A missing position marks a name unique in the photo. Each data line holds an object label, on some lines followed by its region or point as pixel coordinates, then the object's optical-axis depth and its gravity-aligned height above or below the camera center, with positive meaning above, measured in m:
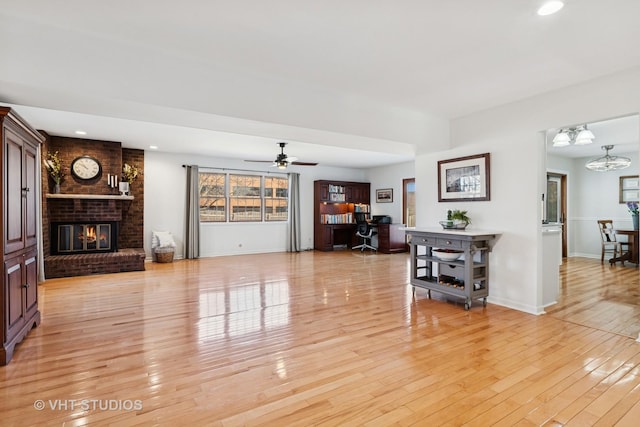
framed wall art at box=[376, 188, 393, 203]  9.81 +0.51
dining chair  6.78 -0.59
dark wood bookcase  9.59 +0.10
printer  9.21 -0.20
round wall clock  6.29 +0.92
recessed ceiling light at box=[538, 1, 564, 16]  2.06 +1.31
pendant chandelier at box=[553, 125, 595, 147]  4.62 +1.06
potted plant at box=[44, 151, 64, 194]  5.93 +0.87
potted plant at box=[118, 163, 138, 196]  6.63 +0.81
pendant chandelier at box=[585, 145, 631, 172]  5.84 +0.84
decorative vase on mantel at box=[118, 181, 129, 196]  6.61 +0.56
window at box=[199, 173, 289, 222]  8.30 +0.42
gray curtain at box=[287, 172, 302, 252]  9.31 -0.09
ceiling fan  6.47 +1.08
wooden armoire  2.55 -0.13
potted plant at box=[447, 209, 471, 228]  4.32 -0.11
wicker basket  7.14 -0.88
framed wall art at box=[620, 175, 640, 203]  7.02 +0.46
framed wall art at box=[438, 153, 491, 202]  4.25 +0.45
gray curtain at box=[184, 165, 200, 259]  7.82 -0.10
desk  8.95 -0.74
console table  3.86 -0.64
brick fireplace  5.85 -0.09
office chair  9.20 -0.53
